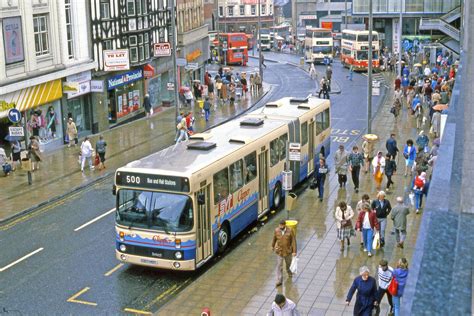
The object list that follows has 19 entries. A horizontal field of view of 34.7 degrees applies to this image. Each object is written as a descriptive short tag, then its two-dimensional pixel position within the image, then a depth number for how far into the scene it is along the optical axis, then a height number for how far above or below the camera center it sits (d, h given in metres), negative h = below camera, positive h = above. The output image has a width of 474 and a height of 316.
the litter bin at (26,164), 29.41 -6.46
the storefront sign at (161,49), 47.03 -3.56
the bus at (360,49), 70.94 -5.92
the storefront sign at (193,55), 58.84 -5.09
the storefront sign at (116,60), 41.41 -3.64
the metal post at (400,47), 57.84 -4.76
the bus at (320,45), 81.31 -6.16
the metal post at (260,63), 61.47 -6.07
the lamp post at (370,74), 34.23 -4.06
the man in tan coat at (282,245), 17.46 -5.83
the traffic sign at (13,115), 29.69 -4.62
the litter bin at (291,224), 18.55 -5.67
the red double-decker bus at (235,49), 83.04 -6.54
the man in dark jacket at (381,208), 20.03 -5.77
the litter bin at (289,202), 19.41 -5.43
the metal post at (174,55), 37.19 -3.22
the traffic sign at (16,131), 29.34 -5.19
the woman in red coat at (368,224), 19.47 -6.04
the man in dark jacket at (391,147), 28.88 -6.04
